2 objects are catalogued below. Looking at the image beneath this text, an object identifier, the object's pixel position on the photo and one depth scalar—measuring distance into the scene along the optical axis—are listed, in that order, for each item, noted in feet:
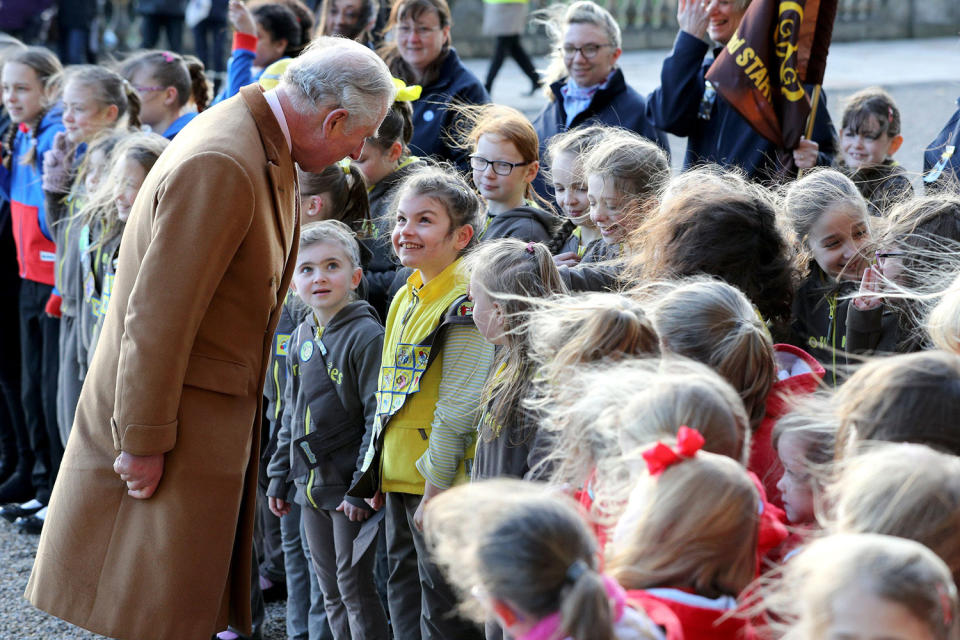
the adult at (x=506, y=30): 36.01
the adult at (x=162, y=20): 35.12
